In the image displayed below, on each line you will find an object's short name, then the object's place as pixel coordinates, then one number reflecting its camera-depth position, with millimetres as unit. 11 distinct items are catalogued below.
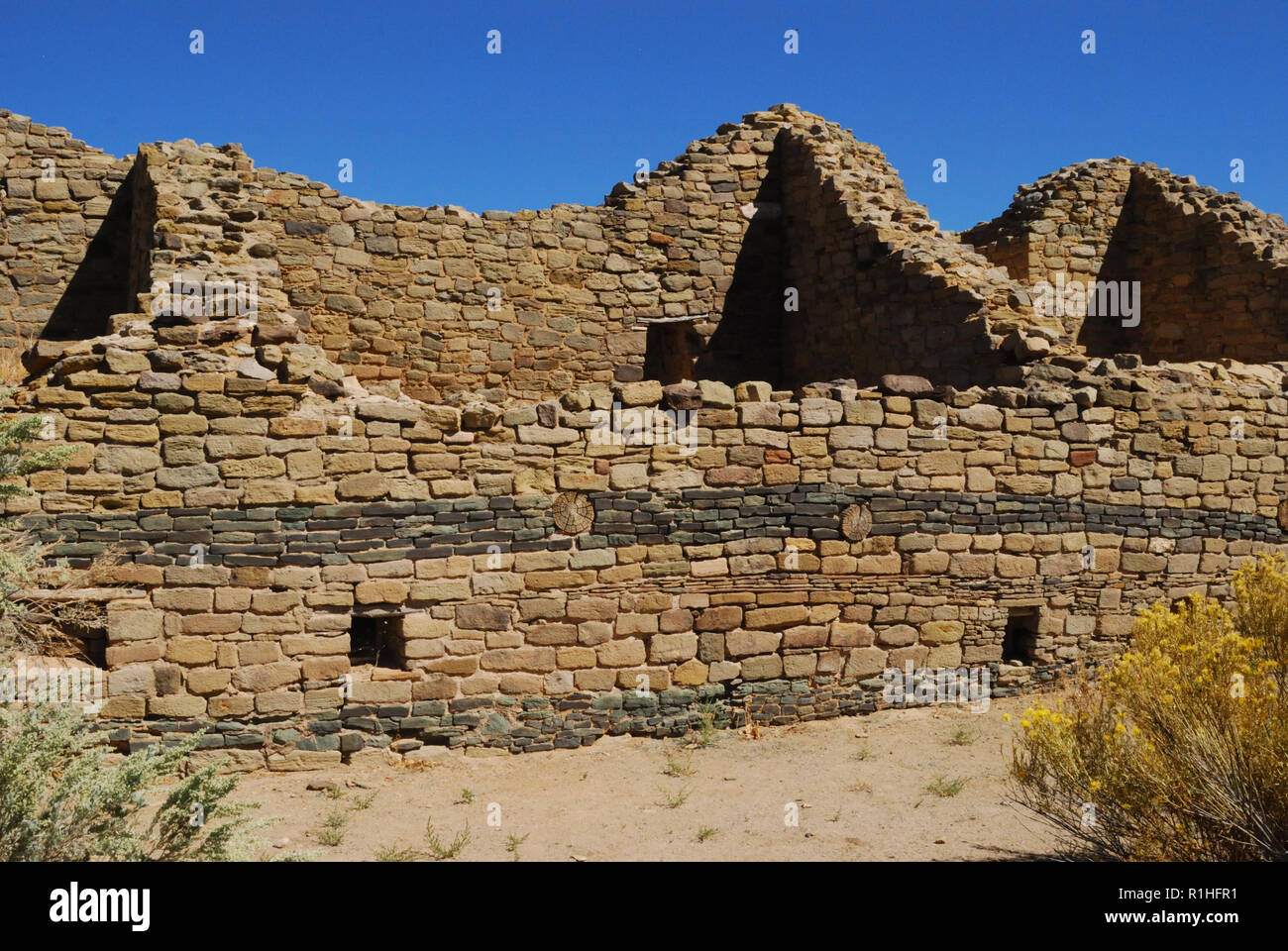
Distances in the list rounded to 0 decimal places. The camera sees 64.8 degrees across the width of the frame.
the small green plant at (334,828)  5746
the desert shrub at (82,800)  4039
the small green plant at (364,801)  6379
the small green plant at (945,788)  6625
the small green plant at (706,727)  7688
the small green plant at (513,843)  5668
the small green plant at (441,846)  5562
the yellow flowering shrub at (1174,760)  4371
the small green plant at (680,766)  7074
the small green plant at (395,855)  5422
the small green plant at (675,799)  6484
